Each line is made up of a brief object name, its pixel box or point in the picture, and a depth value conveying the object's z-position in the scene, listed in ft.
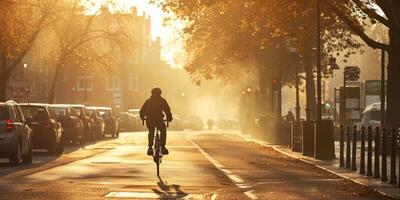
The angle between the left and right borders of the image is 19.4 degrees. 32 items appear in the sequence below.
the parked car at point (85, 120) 161.48
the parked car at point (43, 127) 114.62
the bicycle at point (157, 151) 78.48
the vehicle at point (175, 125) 376.27
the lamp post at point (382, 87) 142.72
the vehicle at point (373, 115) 201.09
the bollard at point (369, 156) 79.82
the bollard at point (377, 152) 75.97
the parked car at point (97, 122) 178.09
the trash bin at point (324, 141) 113.29
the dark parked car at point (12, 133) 90.02
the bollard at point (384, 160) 74.43
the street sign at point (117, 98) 354.27
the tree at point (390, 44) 118.48
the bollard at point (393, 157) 71.65
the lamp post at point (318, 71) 117.19
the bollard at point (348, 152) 92.24
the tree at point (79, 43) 206.59
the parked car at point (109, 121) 202.80
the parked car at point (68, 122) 145.28
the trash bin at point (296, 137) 131.53
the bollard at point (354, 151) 89.38
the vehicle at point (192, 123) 437.17
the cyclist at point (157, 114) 82.38
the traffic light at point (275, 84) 192.21
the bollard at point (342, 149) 97.30
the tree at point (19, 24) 152.46
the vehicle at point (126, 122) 290.76
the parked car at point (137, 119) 306.16
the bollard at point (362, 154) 83.27
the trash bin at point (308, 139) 121.60
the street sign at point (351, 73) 137.67
